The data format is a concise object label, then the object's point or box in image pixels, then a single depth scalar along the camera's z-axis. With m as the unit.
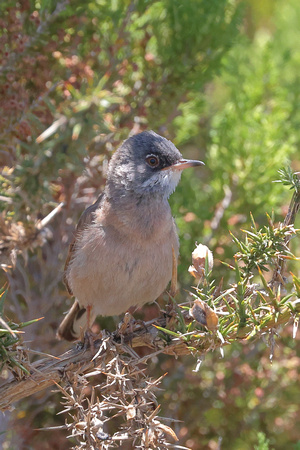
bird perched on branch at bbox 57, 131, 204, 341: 2.42
